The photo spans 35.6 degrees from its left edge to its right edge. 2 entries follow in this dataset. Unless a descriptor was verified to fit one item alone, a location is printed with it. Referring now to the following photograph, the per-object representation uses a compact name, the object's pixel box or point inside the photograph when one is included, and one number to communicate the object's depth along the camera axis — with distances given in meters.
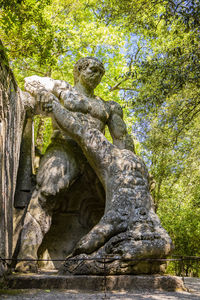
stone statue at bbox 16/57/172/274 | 4.12
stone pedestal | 3.75
